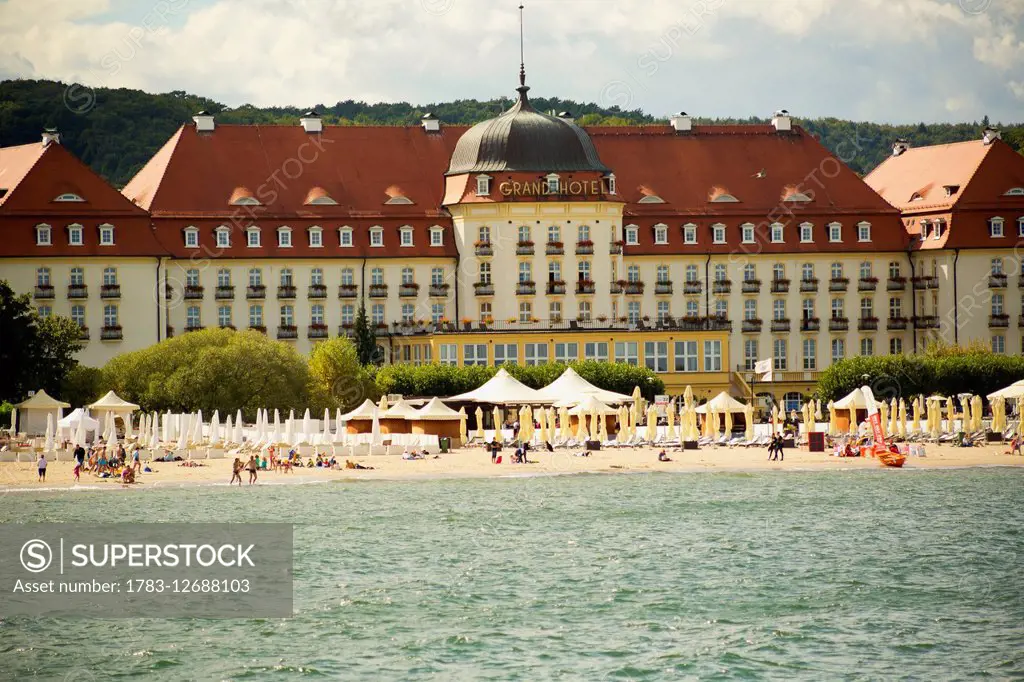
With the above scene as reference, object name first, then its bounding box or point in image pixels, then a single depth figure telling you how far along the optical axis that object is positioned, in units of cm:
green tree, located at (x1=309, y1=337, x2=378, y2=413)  9681
